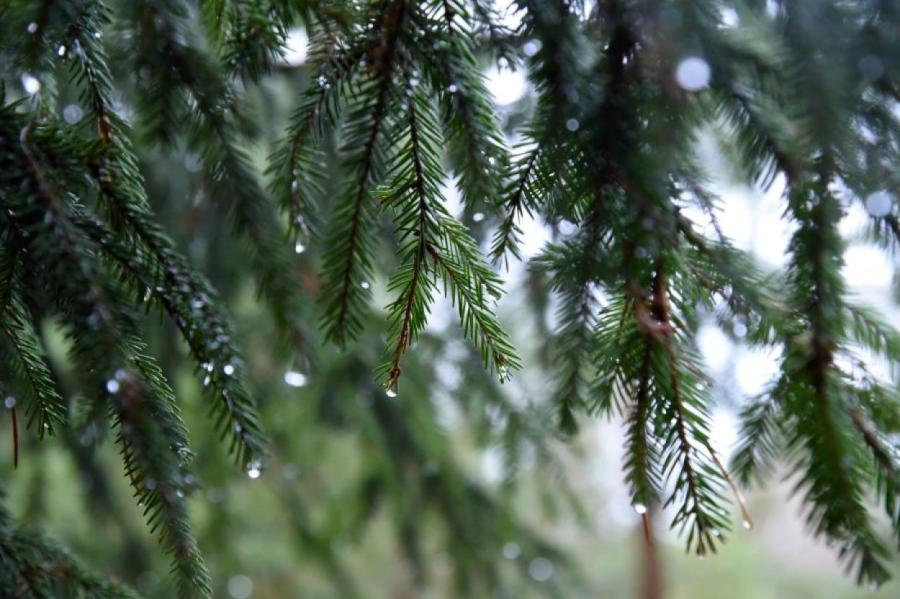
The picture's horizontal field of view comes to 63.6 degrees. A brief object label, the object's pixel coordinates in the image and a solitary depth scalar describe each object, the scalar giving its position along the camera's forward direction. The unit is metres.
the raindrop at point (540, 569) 2.12
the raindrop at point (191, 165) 1.61
